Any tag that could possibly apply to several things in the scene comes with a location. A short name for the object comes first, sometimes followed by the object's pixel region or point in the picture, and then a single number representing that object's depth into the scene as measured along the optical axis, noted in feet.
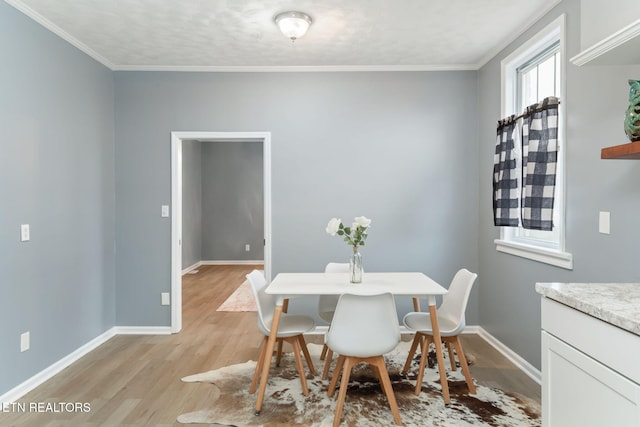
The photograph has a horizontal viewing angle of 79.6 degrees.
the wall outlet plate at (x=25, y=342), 8.57
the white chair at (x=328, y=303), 10.12
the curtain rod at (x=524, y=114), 8.45
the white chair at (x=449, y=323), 8.28
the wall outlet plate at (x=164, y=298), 12.65
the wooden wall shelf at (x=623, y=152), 4.74
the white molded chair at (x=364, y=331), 6.94
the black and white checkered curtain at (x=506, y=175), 9.84
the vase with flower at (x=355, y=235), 8.55
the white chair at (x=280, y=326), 8.24
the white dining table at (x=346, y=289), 7.82
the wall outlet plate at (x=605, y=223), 6.95
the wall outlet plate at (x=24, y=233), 8.53
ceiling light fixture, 8.90
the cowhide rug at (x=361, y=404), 7.33
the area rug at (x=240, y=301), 15.51
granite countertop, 3.63
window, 8.29
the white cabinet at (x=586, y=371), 3.54
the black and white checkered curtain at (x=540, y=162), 8.34
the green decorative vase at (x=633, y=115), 4.81
